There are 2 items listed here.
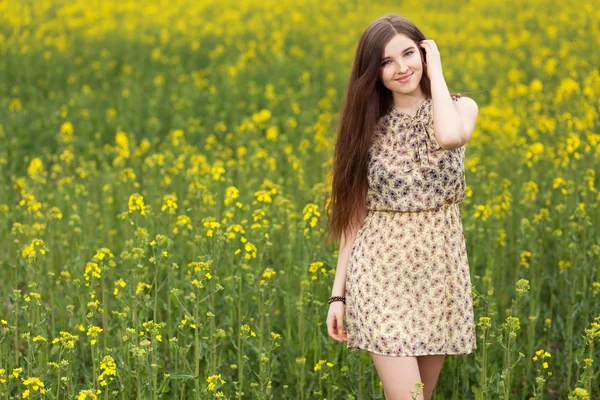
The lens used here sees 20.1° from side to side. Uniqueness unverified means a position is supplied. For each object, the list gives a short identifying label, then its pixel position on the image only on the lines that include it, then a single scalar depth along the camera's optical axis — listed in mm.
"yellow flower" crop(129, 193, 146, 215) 7097
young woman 5419
